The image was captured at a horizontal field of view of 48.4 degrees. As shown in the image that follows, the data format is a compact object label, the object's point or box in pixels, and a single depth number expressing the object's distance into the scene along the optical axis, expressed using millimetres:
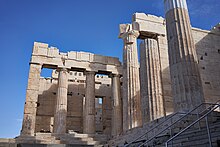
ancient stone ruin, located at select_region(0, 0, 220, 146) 14320
